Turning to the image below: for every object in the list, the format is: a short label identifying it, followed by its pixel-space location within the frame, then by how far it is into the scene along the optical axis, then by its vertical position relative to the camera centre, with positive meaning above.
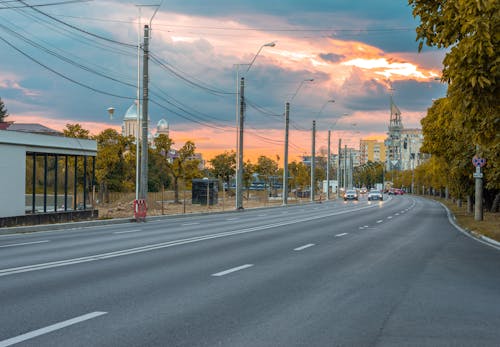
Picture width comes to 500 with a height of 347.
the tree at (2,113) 111.43 +10.88
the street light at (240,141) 49.59 +2.94
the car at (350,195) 92.19 -1.83
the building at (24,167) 27.44 +0.50
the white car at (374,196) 89.50 -1.86
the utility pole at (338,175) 110.14 +0.97
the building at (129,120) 155.62 +13.53
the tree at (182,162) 68.44 +1.79
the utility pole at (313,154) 75.39 +3.05
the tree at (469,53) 11.52 +2.25
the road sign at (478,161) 32.84 +1.05
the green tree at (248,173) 94.56 +1.05
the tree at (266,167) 103.44 +2.09
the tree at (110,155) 61.84 +2.23
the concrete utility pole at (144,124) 35.28 +2.93
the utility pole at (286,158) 63.81 +2.17
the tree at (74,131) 61.10 +4.31
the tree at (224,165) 101.00 +2.28
